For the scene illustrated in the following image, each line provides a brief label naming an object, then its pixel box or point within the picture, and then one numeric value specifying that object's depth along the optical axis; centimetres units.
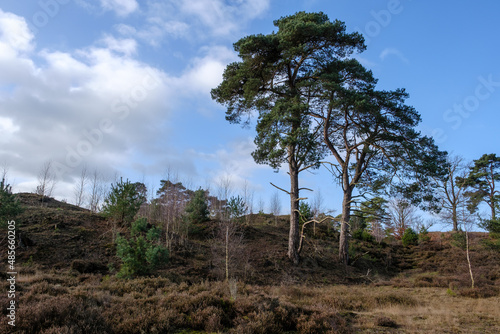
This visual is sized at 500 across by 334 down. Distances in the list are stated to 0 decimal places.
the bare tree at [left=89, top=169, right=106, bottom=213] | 3231
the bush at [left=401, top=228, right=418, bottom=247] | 3030
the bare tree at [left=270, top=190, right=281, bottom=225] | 3844
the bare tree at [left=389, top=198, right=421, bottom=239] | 3700
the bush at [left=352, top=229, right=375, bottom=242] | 2805
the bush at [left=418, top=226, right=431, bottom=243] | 3025
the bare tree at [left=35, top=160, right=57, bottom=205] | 3017
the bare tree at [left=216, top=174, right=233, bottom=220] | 3039
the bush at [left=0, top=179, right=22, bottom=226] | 1346
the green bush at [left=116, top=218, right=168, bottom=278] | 1124
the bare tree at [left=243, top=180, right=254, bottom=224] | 2928
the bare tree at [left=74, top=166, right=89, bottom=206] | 3441
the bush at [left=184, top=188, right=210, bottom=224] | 2230
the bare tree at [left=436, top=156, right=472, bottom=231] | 1738
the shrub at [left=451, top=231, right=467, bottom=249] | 2300
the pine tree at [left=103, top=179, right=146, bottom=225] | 1470
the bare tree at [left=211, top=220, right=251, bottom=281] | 1373
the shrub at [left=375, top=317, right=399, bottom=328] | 747
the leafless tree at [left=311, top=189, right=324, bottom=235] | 3306
